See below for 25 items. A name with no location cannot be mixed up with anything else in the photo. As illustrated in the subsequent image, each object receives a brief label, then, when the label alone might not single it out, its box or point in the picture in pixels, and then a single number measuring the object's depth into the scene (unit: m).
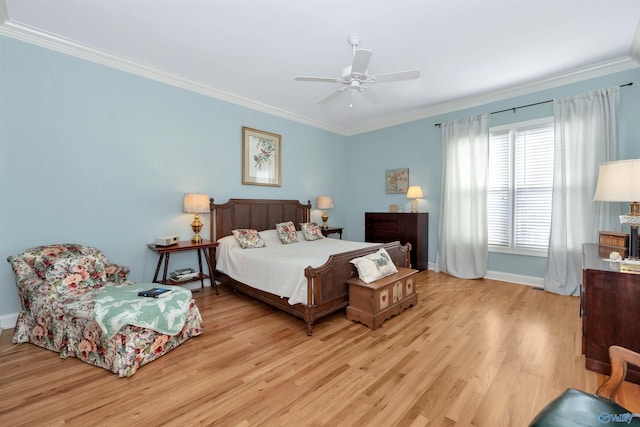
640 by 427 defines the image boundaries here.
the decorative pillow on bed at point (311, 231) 4.64
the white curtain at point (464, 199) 4.32
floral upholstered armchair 2.05
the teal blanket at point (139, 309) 2.02
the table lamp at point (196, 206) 3.62
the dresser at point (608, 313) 1.87
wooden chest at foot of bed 2.73
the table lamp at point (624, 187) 1.97
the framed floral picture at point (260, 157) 4.50
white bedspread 2.79
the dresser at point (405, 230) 4.78
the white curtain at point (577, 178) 3.36
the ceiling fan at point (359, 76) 2.55
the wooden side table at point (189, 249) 3.31
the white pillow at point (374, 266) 2.89
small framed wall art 5.32
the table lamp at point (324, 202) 5.41
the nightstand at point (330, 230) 5.43
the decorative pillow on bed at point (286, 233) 4.34
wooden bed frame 2.68
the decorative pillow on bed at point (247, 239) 3.86
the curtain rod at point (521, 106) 3.83
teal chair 1.02
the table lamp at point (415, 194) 4.88
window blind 3.90
